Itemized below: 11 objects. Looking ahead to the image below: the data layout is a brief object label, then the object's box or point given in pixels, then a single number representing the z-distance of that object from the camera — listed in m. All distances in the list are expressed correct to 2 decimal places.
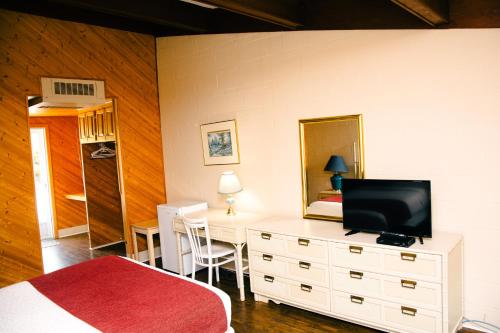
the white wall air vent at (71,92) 4.34
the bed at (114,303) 2.12
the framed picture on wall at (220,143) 4.39
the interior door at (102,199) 6.07
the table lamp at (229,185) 4.20
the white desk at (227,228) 3.75
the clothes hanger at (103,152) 6.11
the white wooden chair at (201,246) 3.87
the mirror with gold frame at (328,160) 3.39
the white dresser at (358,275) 2.65
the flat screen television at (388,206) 2.84
